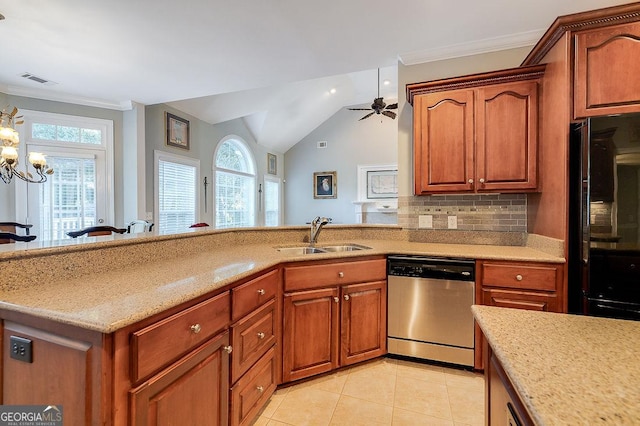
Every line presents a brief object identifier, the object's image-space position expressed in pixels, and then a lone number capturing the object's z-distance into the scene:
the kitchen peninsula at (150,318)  0.86
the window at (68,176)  3.74
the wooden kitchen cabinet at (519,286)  1.93
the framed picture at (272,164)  7.57
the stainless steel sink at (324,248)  2.50
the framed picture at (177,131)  4.59
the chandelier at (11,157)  2.85
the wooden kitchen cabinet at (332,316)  1.96
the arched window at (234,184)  5.82
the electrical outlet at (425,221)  2.80
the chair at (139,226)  3.68
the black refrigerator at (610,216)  1.58
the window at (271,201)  7.52
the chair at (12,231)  2.55
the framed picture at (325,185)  7.84
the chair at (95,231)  3.11
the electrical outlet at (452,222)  2.72
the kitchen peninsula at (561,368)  0.49
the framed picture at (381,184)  7.29
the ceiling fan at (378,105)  5.38
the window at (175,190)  4.51
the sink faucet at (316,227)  2.59
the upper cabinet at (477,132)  2.28
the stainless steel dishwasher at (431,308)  2.12
